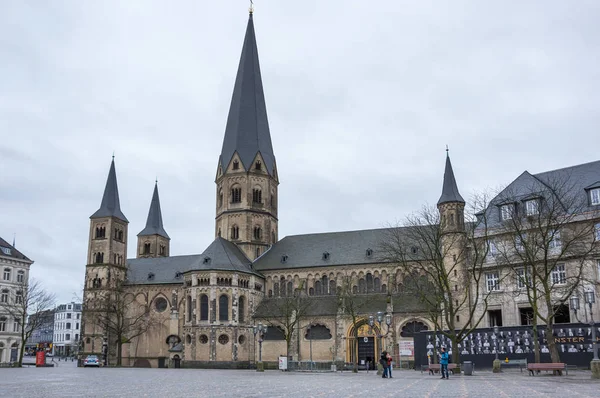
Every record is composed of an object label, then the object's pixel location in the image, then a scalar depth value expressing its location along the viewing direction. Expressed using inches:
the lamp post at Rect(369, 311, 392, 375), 1817.2
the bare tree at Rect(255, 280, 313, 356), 2837.1
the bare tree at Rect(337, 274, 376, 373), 2827.3
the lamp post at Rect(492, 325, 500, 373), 1772.9
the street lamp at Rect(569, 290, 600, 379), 1268.7
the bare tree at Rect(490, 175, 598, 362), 1588.3
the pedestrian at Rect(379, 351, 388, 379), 1502.2
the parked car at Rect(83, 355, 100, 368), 3107.8
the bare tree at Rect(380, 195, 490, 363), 1856.5
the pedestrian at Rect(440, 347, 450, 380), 1396.4
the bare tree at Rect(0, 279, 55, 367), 2972.4
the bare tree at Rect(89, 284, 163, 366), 3380.9
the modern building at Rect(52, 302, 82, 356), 7377.0
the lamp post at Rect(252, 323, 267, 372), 2264.9
